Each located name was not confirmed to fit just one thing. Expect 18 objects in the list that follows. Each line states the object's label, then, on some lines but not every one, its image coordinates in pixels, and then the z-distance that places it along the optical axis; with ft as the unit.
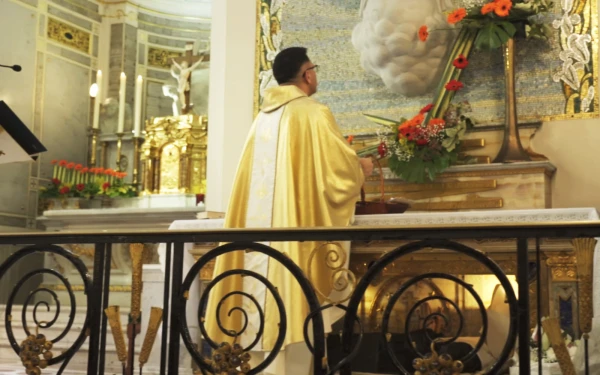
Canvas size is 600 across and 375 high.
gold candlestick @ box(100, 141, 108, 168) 35.14
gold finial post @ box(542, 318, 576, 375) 9.25
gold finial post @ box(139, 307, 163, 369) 11.04
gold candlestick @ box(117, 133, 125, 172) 34.61
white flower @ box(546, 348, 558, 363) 14.79
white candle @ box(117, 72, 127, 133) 33.22
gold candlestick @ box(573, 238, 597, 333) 9.22
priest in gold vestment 15.44
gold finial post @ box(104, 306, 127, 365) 10.93
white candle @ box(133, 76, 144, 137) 32.76
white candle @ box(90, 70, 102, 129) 32.91
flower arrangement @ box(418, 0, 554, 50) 20.49
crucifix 34.14
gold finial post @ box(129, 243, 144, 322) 11.26
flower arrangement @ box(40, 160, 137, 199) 32.12
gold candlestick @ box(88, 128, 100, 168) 35.07
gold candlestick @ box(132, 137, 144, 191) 34.45
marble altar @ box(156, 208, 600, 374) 16.35
